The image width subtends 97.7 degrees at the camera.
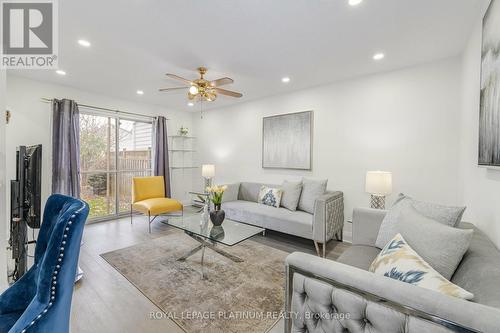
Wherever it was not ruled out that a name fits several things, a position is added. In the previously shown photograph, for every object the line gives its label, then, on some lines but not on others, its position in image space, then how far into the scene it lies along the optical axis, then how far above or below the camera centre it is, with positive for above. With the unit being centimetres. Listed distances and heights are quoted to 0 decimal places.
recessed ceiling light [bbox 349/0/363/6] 170 +128
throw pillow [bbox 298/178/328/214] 339 -45
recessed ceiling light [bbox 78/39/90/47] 232 +130
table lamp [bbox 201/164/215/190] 481 -17
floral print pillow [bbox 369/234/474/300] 89 -50
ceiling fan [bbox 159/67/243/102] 275 +100
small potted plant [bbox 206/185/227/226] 262 -56
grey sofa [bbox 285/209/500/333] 71 -52
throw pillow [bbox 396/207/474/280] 115 -44
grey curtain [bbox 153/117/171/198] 493 +27
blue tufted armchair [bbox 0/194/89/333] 82 -47
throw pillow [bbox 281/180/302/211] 355 -51
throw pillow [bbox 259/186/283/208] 370 -57
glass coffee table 232 -79
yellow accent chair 373 -68
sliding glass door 420 +7
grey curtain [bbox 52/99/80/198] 357 +24
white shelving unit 549 +3
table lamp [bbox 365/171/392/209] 270 -23
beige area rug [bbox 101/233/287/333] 173 -120
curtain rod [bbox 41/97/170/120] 354 +104
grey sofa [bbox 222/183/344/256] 280 -78
